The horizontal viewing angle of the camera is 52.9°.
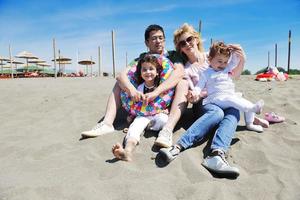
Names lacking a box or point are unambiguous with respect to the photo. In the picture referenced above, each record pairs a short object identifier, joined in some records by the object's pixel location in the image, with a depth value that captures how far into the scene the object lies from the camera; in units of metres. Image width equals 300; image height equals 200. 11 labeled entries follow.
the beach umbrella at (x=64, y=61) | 30.07
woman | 2.63
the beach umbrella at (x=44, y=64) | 36.81
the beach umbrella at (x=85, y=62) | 31.23
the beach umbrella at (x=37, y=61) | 33.53
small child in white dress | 3.22
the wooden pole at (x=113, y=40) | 14.67
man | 3.19
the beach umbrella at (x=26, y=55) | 27.09
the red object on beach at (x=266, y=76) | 9.77
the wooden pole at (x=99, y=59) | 21.25
